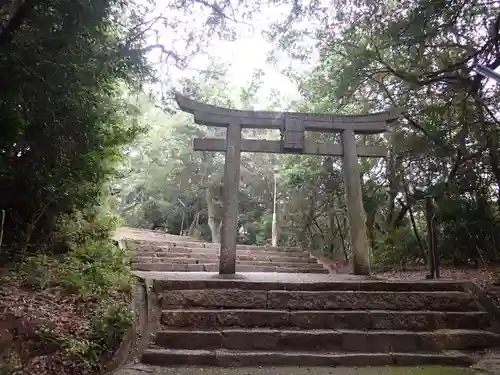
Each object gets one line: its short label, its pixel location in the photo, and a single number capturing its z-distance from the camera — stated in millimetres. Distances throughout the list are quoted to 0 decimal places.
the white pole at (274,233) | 15695
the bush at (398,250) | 10461
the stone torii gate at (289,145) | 7223
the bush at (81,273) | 5051
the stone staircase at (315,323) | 4629
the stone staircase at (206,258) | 8594
